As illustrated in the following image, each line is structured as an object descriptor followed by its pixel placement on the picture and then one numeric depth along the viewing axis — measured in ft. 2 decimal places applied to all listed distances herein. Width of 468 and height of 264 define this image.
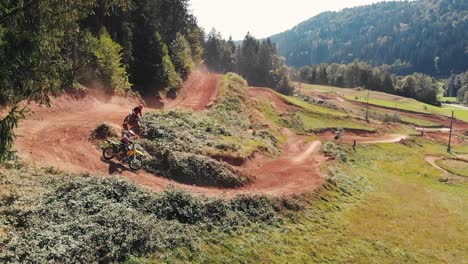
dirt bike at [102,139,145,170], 85.61
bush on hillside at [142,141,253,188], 90.07
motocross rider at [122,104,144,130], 107.14
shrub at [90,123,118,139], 97.47
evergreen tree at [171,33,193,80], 230.89
